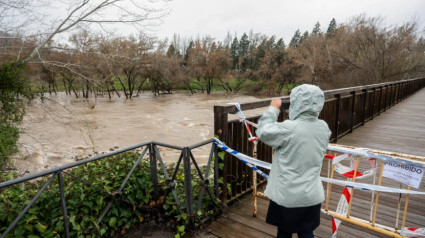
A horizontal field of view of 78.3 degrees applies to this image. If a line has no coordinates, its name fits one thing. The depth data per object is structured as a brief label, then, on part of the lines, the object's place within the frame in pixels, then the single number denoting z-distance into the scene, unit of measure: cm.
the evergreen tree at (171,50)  4774
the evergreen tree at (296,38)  6488
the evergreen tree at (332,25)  6719
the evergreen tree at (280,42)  6078
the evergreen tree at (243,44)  6675
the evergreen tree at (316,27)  6774
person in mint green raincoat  169
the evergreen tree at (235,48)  6431
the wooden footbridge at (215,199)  252
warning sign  200
